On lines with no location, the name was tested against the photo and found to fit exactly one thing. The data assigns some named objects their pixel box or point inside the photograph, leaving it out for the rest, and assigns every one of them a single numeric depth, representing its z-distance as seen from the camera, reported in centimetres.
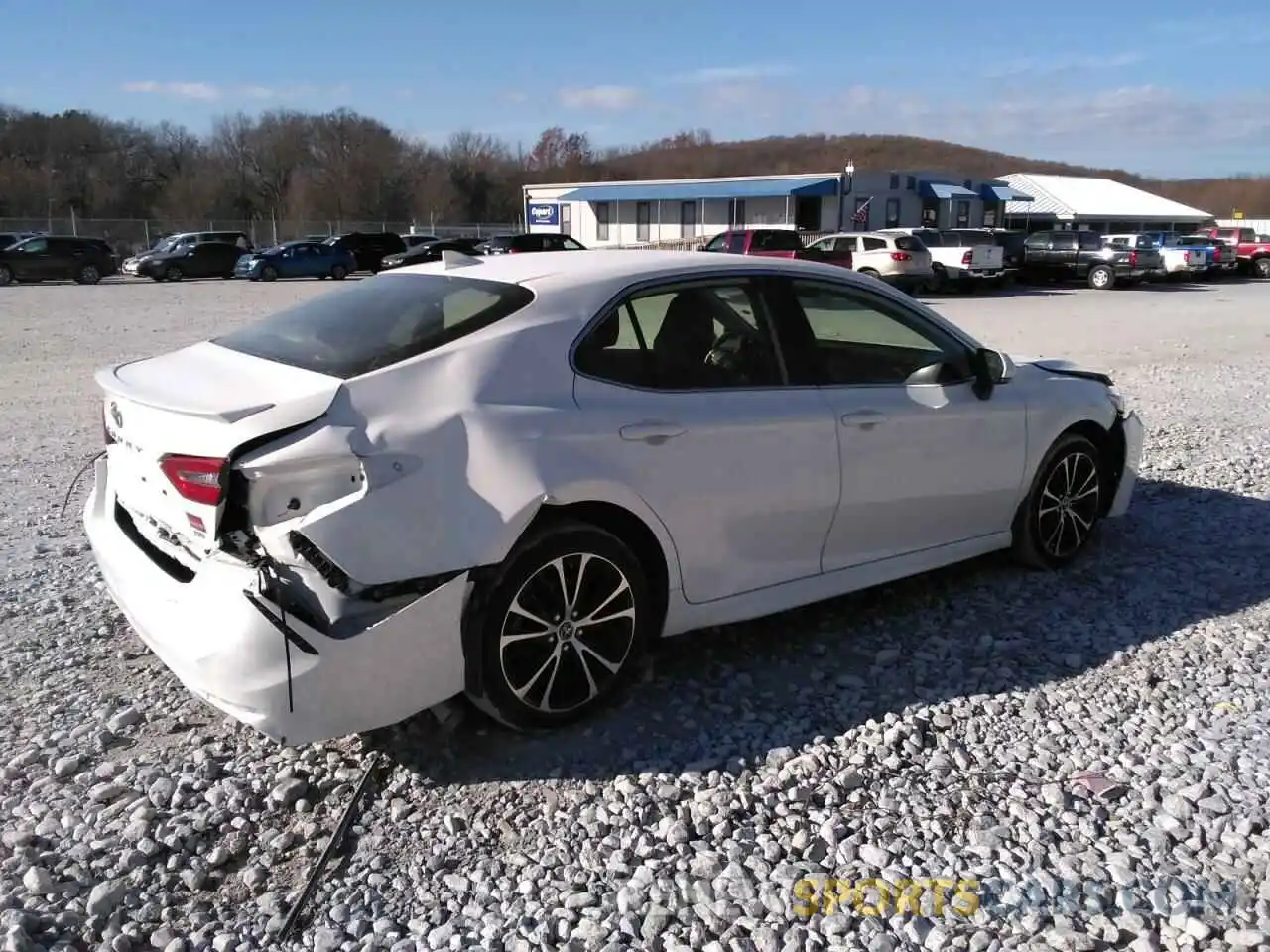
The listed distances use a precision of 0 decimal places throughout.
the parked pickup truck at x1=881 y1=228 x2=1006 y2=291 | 2934
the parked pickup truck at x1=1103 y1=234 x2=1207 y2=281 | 3288
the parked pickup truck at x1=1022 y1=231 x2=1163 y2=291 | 3200
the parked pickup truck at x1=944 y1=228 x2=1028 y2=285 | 3014
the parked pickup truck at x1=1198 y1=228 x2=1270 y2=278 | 3772
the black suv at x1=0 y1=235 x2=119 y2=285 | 3397
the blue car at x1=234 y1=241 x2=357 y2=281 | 3691
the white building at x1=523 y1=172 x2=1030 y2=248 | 4525
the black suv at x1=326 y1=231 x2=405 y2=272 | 3888
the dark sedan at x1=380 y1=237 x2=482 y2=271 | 3406
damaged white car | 314
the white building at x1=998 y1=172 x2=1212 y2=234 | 6119
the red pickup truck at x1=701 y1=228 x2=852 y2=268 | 2795
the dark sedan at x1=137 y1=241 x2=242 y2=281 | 3738
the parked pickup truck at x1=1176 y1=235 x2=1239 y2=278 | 3469
